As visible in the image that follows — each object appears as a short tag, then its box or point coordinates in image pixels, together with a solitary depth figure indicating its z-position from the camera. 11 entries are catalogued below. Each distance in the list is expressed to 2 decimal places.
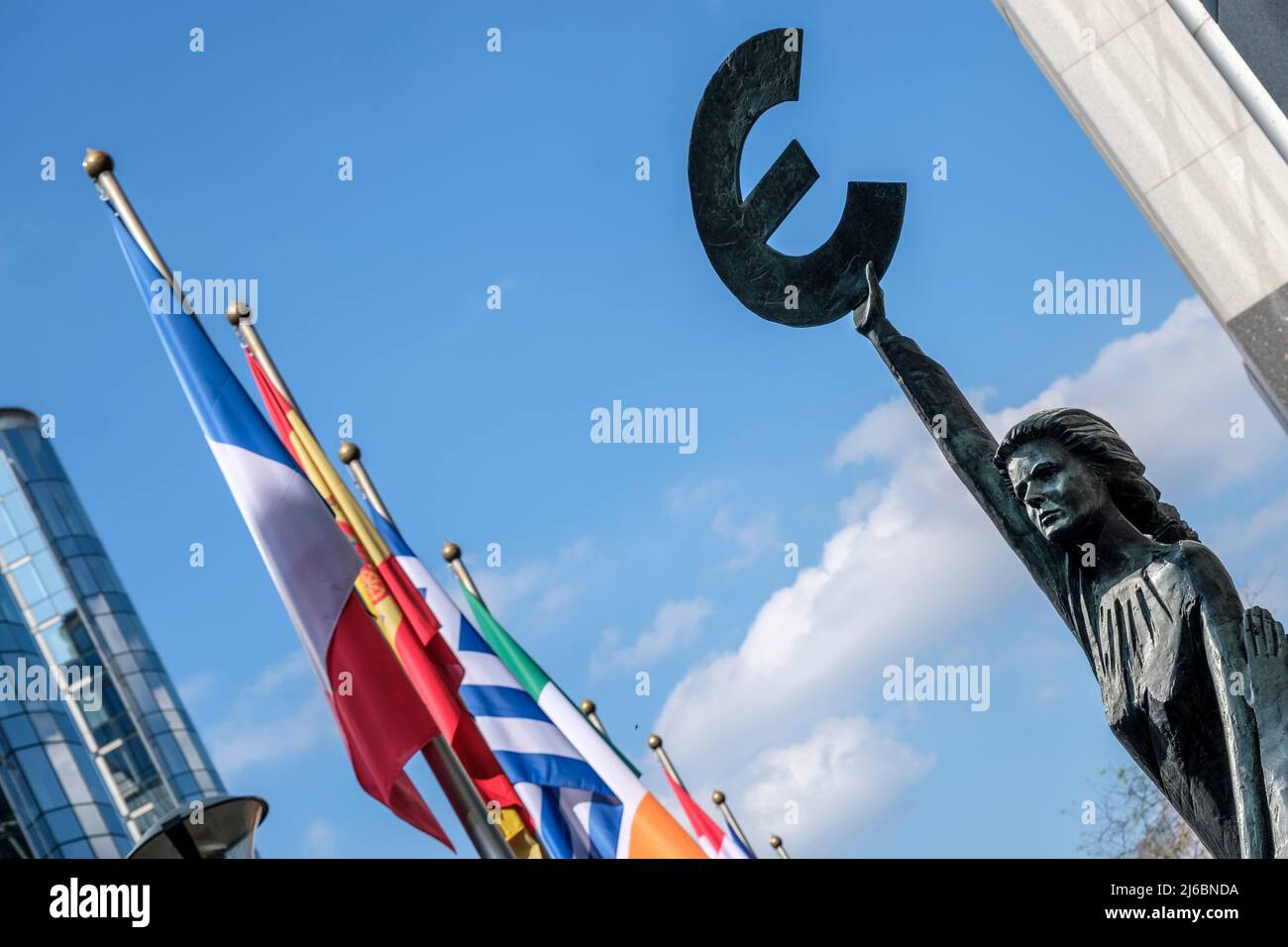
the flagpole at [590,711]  19.27
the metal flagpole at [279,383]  7.86
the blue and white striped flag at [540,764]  11.48
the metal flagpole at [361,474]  13.78
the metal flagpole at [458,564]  15.71
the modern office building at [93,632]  47.81
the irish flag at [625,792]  11.33
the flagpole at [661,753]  20.58
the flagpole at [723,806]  22.30
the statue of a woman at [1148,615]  4.68
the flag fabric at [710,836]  16.28
